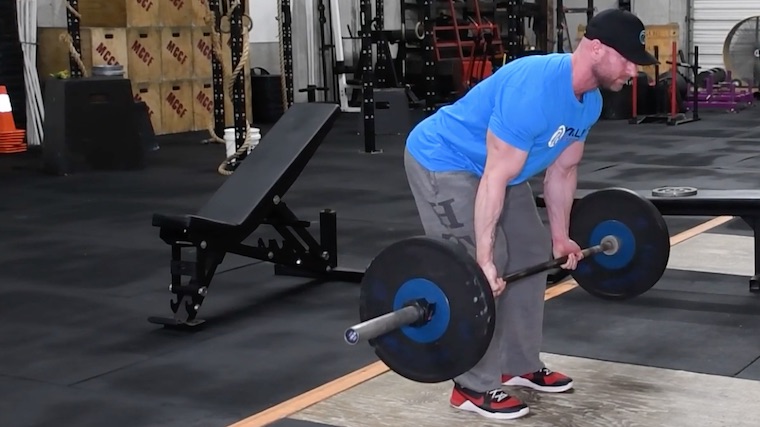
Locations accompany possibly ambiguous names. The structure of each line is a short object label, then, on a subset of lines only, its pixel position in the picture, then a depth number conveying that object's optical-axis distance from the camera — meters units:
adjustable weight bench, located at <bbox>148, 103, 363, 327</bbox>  3.83
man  2.46
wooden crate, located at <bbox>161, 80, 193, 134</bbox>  10.47
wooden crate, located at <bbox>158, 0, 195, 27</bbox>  10.38
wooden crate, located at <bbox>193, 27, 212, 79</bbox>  10.69
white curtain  9.36
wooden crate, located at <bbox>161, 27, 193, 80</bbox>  10.38
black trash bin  11.19
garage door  13.13
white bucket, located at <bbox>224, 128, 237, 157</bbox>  7.80
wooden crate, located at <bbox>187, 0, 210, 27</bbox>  10.62
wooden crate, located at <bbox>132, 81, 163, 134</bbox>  10.09
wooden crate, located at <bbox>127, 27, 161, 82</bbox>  10.04
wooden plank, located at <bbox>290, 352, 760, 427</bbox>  2.82
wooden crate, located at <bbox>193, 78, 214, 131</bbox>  10.77
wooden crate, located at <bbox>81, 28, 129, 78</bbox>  9.66
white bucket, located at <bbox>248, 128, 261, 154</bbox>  7.65
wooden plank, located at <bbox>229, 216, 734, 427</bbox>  2.92
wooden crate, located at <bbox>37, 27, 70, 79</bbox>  9.77
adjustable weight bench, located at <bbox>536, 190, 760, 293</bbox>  4.10
